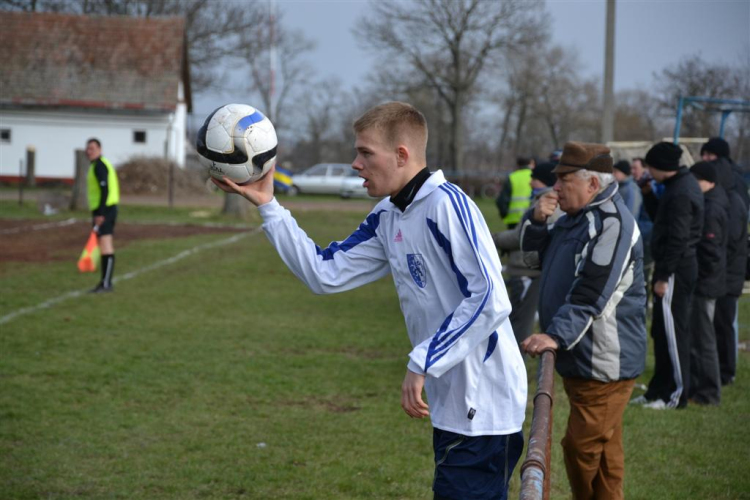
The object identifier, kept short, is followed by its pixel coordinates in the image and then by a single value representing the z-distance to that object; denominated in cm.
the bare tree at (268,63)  5528
